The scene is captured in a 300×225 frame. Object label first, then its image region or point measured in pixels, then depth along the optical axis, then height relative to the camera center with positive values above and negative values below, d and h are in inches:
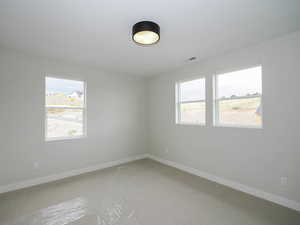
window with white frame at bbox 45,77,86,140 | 128.6 +4.2
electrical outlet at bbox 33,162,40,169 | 118.2 -42.8
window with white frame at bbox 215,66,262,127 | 102.3 +11.7
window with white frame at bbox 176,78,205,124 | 136.7 +11.7
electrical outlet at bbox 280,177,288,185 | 87.8 -41.5
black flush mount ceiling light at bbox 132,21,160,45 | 73.2 +42.6
